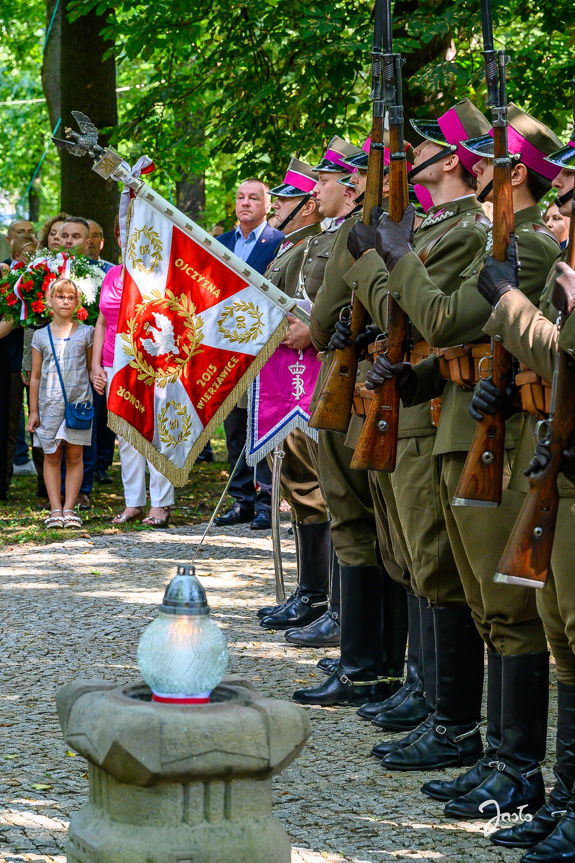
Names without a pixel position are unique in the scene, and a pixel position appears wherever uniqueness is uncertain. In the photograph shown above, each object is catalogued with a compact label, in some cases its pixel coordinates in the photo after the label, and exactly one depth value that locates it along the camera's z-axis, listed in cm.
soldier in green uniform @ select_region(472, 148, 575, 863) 665
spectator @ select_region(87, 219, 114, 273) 2197
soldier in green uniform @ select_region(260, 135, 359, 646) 1204
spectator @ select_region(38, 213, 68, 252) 2147
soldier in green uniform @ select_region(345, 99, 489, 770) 880
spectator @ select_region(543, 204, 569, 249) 1125
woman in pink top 1936
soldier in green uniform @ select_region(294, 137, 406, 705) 1060
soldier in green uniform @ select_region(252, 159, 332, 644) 1369
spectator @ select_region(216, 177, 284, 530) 1762
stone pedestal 530
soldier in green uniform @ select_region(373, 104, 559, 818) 777
